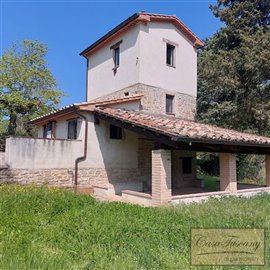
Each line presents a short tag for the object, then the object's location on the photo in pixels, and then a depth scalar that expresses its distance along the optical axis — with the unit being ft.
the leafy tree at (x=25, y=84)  72.90
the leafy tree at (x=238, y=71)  58.49
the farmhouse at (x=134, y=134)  33.55
